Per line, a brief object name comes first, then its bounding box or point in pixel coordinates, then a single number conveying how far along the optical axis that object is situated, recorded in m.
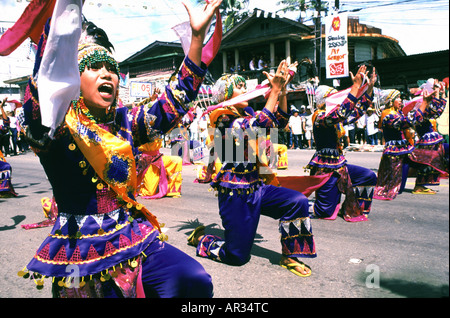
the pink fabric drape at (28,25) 1.81
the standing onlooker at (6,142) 17.86
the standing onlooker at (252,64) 26.31
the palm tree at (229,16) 28.20
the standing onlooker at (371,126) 15.97
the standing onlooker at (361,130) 16.62
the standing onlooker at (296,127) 17.25
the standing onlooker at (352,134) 17.07
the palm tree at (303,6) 22.22
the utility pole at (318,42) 19.62
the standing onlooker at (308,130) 17.19
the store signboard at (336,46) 17.52
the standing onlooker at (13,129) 19.06
